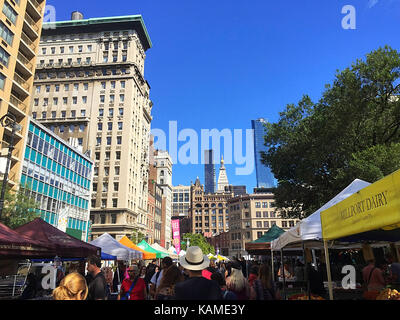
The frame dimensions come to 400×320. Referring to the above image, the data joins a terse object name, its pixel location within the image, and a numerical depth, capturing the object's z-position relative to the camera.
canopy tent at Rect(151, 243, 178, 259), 30.94
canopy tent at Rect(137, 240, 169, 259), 25.57
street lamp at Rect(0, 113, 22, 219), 14.69
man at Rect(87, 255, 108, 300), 5.05
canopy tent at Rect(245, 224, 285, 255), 20.10
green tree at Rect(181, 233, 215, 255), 110.88
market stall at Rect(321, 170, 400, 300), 3.94
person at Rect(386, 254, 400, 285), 7.94
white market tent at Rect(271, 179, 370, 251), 7.56
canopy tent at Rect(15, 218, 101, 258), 9.45
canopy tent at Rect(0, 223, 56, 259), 7.30
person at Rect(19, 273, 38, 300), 9.69
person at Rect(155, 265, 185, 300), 5.45
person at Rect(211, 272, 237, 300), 6.38
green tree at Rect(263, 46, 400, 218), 19.65
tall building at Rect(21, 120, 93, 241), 37.69
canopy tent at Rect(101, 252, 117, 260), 16.75
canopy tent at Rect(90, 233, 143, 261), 17.48
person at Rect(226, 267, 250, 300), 5.36
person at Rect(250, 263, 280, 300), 5.74
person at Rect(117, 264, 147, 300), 6.69
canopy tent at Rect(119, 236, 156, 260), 22.32
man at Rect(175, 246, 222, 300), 3.28
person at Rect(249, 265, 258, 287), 8.45
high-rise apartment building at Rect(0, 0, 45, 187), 31.73
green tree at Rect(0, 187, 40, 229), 24.69
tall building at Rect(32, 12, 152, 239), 65.12
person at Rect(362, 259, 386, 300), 6.88
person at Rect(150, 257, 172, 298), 7.31
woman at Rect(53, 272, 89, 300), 3.97
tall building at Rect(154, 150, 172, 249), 111.29
